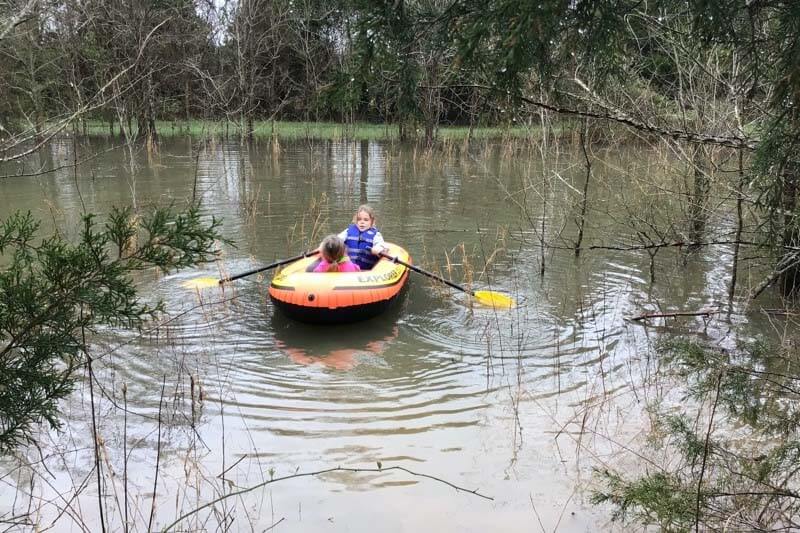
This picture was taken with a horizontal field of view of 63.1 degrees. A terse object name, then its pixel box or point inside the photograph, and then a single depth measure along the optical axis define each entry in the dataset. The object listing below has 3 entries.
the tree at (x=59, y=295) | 2.30
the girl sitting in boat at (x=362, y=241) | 7.41
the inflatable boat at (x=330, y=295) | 5.99
